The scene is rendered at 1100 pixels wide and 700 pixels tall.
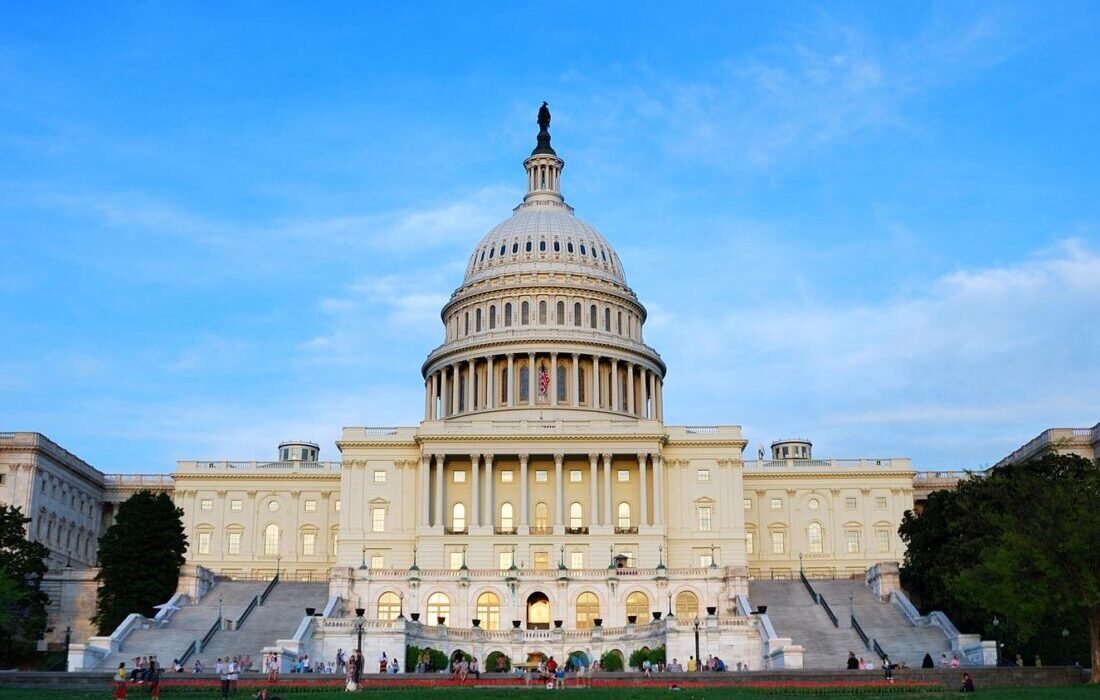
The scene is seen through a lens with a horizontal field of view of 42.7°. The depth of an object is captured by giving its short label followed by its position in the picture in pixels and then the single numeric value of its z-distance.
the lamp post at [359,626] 66.41
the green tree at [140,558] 82.75
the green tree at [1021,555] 56.62
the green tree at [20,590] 77.25
